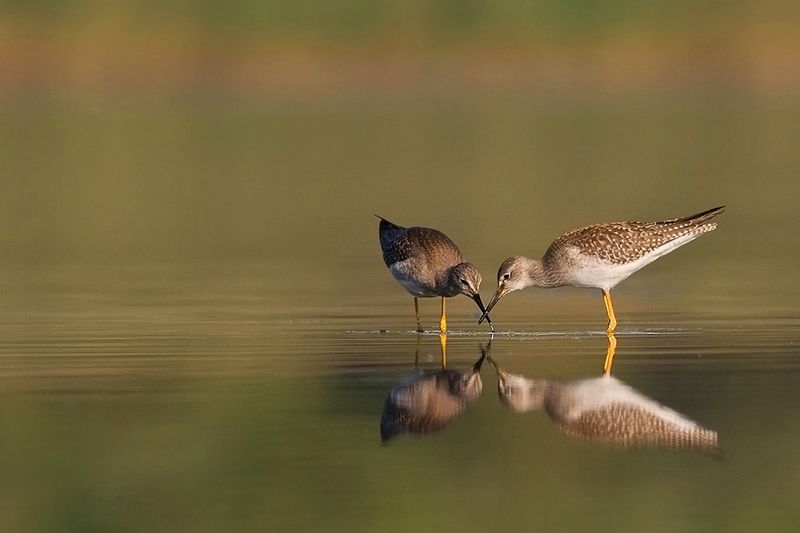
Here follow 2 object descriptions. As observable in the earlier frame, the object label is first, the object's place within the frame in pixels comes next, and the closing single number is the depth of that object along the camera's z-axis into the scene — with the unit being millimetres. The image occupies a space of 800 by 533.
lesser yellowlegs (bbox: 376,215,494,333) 16203
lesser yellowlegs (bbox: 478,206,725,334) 16859
